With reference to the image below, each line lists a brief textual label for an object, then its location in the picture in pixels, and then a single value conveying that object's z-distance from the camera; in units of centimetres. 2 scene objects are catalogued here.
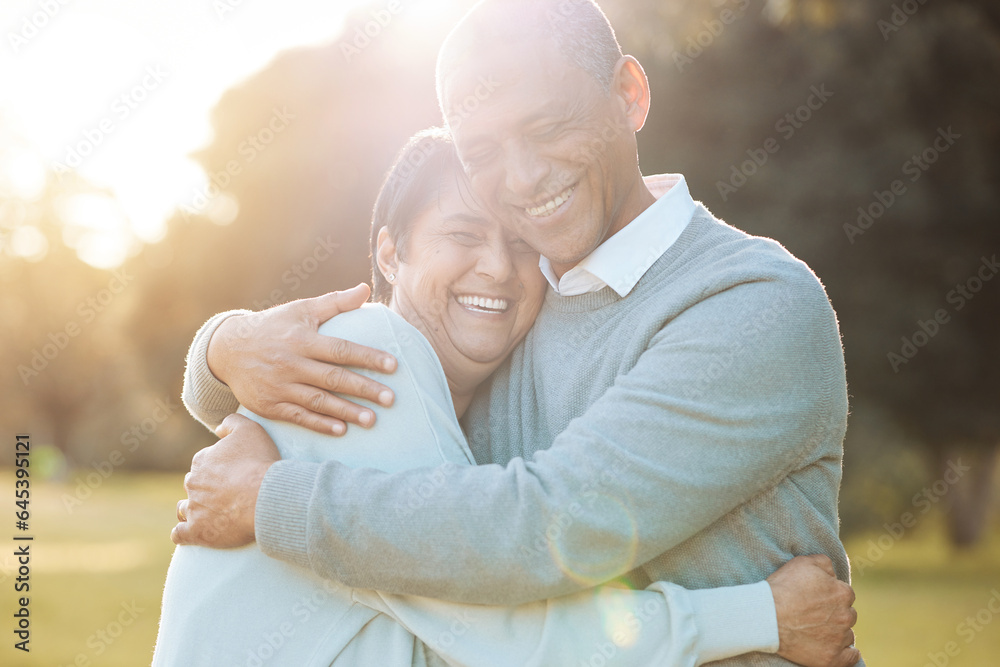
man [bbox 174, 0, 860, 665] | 202
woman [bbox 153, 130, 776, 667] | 208
